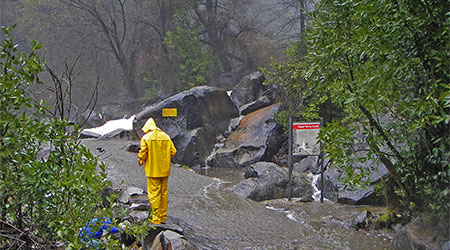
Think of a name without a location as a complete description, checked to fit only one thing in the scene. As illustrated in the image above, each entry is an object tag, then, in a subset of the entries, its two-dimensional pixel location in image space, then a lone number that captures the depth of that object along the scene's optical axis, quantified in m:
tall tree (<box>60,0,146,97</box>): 27.64
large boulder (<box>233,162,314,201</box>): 9.52
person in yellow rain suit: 6.05
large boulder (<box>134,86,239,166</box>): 15.44
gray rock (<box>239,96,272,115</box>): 18.73
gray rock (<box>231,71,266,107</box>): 21.86
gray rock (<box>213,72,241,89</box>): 27.92
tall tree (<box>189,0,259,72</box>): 27.45
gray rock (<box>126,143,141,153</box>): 15.08
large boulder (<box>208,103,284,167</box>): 14.32
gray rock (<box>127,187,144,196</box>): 9.00
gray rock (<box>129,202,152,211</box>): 7.30
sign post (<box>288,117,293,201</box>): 9.20
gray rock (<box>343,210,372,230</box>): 6.91
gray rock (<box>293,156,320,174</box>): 12.05
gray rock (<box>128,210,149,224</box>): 5.97
